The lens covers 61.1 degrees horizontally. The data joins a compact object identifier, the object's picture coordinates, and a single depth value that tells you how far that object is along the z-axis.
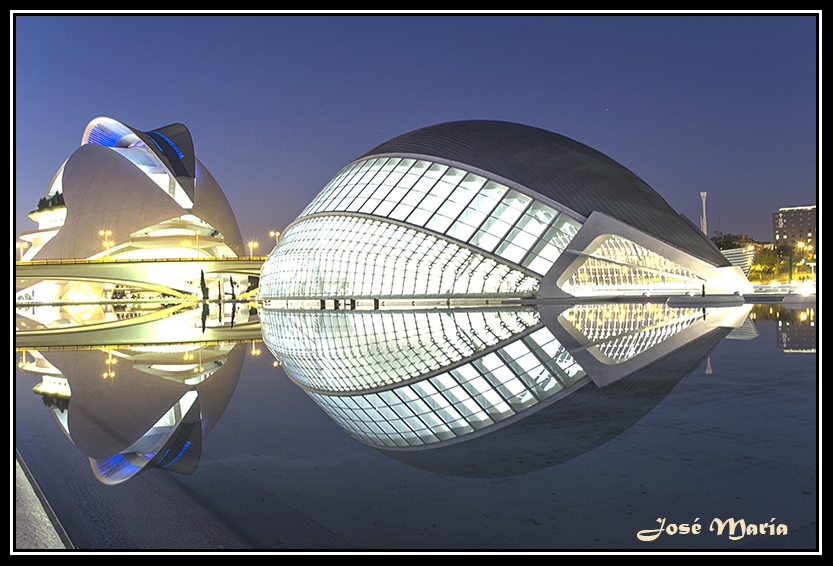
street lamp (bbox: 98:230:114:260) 68.75
